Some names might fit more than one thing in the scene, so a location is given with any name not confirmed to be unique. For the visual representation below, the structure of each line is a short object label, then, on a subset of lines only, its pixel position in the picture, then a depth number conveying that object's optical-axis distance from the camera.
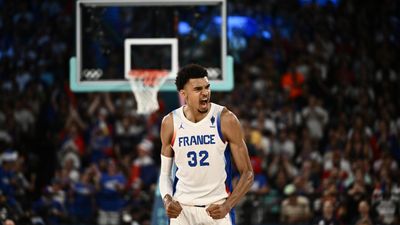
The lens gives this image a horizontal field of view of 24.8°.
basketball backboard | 12.97
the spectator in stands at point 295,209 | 15.31
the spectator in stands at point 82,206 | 15.71
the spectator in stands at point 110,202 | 15.58
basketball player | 7.84
